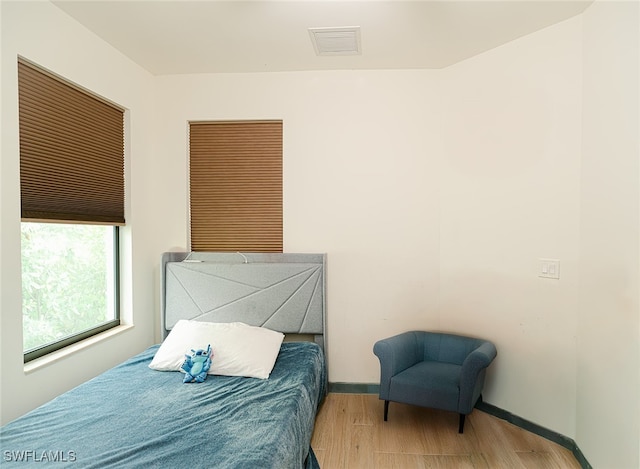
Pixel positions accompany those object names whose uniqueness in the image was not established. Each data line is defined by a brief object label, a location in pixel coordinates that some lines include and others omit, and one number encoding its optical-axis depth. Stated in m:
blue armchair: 2.62
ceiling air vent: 2.65
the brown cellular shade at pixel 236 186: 3.47
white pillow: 2.58
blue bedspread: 1.68
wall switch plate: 2.62
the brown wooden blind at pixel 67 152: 2.20
